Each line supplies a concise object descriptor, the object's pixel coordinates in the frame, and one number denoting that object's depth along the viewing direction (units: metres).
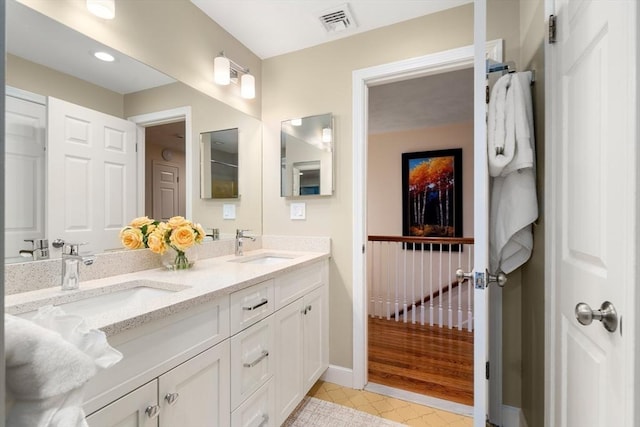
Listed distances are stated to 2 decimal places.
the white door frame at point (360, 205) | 1.97
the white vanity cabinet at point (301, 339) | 1.50
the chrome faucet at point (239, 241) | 1.99
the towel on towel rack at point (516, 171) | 1.29
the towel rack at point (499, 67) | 1.45
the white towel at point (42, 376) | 0.34
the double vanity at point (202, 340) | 0.80
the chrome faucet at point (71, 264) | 1.06
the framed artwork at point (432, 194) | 3.98
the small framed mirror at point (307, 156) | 2.07
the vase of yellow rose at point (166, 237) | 1.37
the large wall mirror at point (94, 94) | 1.06
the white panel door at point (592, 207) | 0.65
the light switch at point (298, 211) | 2.18
